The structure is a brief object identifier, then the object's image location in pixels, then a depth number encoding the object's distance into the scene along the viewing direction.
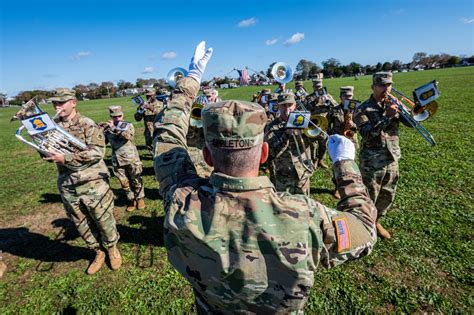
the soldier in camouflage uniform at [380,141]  4.86
